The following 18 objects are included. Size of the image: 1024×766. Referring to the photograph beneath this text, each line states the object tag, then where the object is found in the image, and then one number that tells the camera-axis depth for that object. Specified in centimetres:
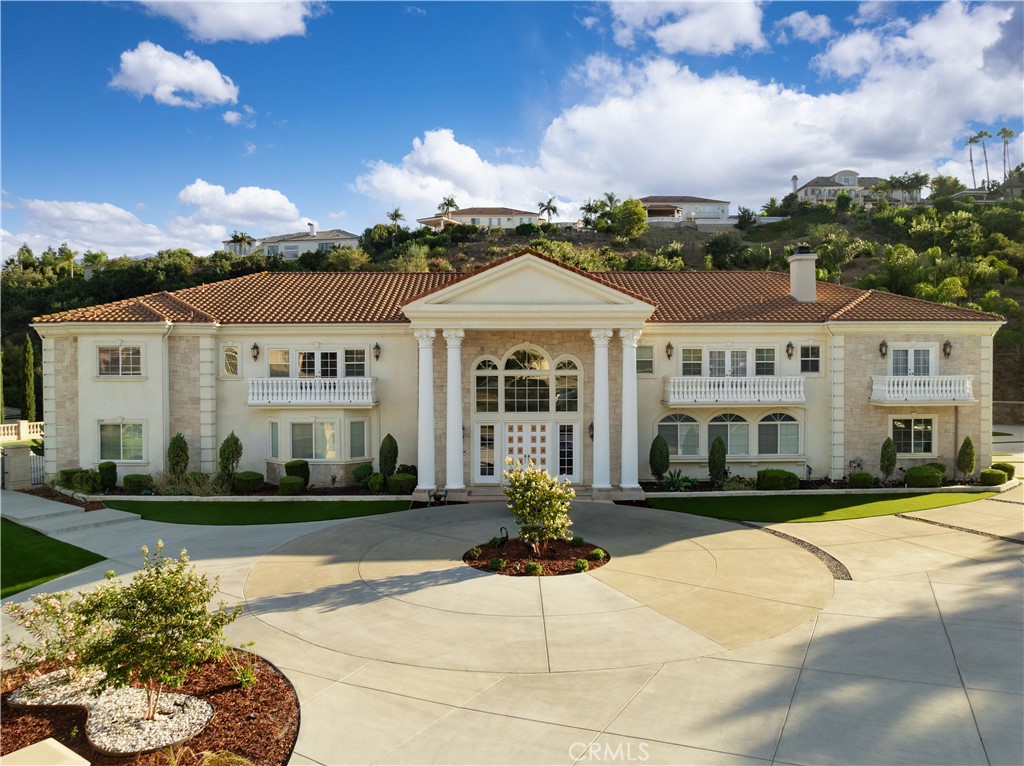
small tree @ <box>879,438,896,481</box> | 2366
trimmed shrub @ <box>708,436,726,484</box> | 2360
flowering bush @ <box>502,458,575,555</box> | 1438
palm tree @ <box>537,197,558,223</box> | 11112
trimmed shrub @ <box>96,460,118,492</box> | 2264
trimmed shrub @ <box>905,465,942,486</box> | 2312
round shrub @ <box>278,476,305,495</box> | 2214
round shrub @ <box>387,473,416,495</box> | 2219
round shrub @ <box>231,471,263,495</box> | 2234
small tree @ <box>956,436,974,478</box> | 2370
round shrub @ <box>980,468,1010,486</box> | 2311
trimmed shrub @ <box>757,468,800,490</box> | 2303
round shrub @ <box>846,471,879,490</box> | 2314
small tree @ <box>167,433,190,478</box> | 2306
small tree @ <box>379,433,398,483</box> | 2302
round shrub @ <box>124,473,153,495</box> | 2245
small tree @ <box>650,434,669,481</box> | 2350
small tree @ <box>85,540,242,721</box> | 749
